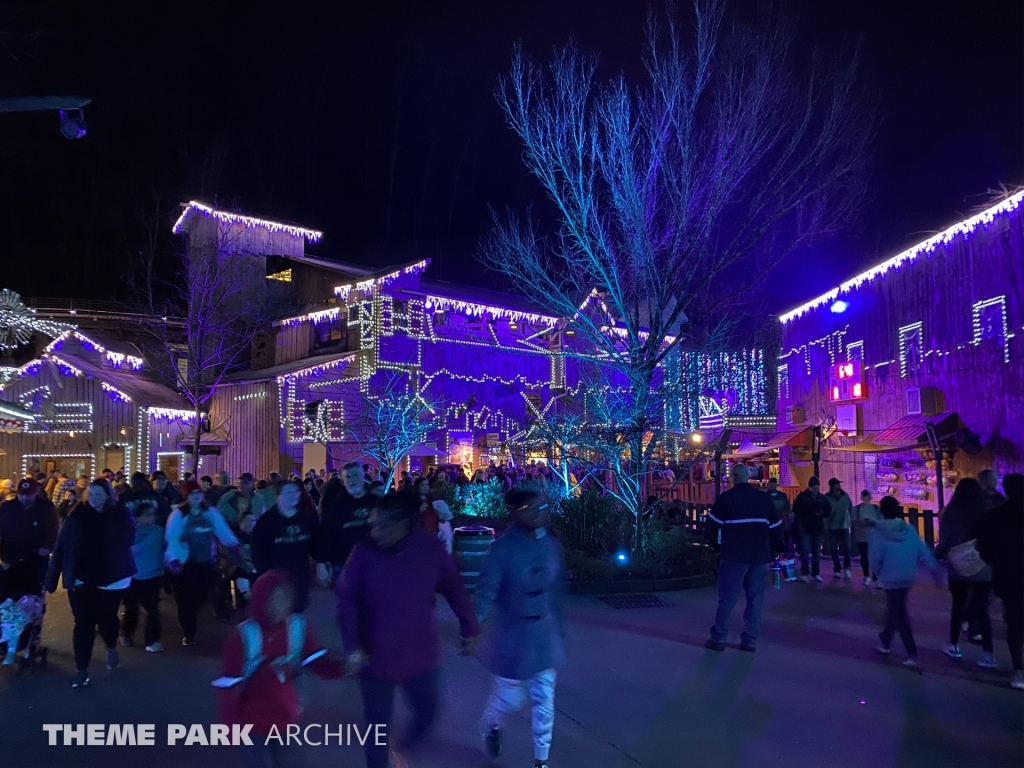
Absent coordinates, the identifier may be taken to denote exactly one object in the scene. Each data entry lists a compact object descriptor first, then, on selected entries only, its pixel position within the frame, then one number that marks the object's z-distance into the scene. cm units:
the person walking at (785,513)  1190
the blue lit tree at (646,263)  1231
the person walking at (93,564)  632
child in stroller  792
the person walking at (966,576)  677
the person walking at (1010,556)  614
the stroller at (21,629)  688
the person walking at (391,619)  381
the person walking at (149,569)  745
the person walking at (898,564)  673
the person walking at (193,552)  765
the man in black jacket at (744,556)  729
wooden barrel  1100
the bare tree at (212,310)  2477
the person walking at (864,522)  1091
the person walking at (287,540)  609
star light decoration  1865
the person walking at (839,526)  1209
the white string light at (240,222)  3055
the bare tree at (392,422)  2216
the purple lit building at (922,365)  1492
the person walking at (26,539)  709
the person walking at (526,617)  428
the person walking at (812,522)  1163
